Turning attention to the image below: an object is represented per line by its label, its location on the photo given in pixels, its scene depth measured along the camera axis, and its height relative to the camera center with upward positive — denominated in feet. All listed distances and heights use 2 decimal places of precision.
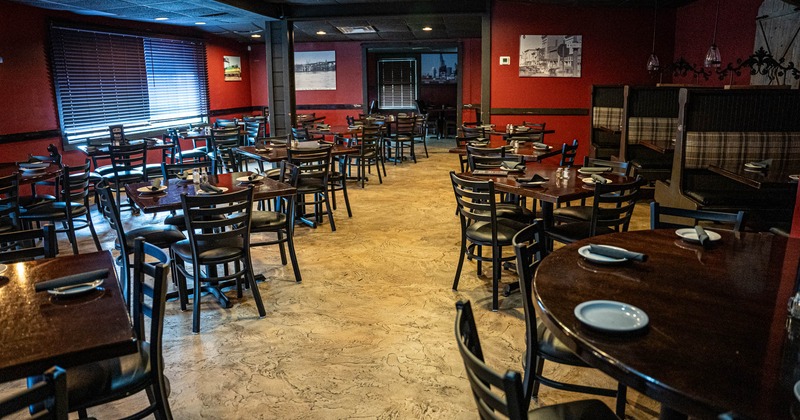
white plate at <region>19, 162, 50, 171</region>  16.30 -1.69
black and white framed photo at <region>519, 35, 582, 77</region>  29.09 +2.41
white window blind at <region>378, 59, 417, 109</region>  51.08 +1.84
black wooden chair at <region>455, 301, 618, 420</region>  3.82 -2.10
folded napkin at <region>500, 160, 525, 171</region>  13.74 -1.53
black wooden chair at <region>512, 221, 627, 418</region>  6.64 -2.97
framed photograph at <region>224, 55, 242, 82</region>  40.06 +2.63
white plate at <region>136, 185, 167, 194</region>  12.23 -1.80
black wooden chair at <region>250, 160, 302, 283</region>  13.08 -2.71
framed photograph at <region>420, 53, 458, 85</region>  53.52 +3.33
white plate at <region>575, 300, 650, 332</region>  4.89 -1.91
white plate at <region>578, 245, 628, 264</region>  6.54 -1.82
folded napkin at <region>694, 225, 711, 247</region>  7.18 -1.73
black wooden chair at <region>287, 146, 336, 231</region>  17.28 -2.06
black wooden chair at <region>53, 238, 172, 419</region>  6.08 -2.99
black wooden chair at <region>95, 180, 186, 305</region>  11.14 -2.77
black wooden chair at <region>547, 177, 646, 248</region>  10.99 -2.40
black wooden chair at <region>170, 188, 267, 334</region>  10.65 -2.84
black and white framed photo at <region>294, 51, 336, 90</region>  44.42 +2.76
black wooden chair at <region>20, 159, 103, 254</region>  14.99 -2.82
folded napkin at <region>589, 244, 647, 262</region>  6.53 -1.76
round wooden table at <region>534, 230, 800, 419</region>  4.00 -1.94
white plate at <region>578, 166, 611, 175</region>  13.21 -1.60
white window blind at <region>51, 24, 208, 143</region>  26.09 +1.33
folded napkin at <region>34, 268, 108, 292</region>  6.31 -1.94
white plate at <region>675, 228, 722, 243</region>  7.40 -1.77
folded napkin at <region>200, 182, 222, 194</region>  12.00 -1.74
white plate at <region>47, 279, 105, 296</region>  6.21 -2.01
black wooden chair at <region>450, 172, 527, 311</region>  11.44 -2.70
